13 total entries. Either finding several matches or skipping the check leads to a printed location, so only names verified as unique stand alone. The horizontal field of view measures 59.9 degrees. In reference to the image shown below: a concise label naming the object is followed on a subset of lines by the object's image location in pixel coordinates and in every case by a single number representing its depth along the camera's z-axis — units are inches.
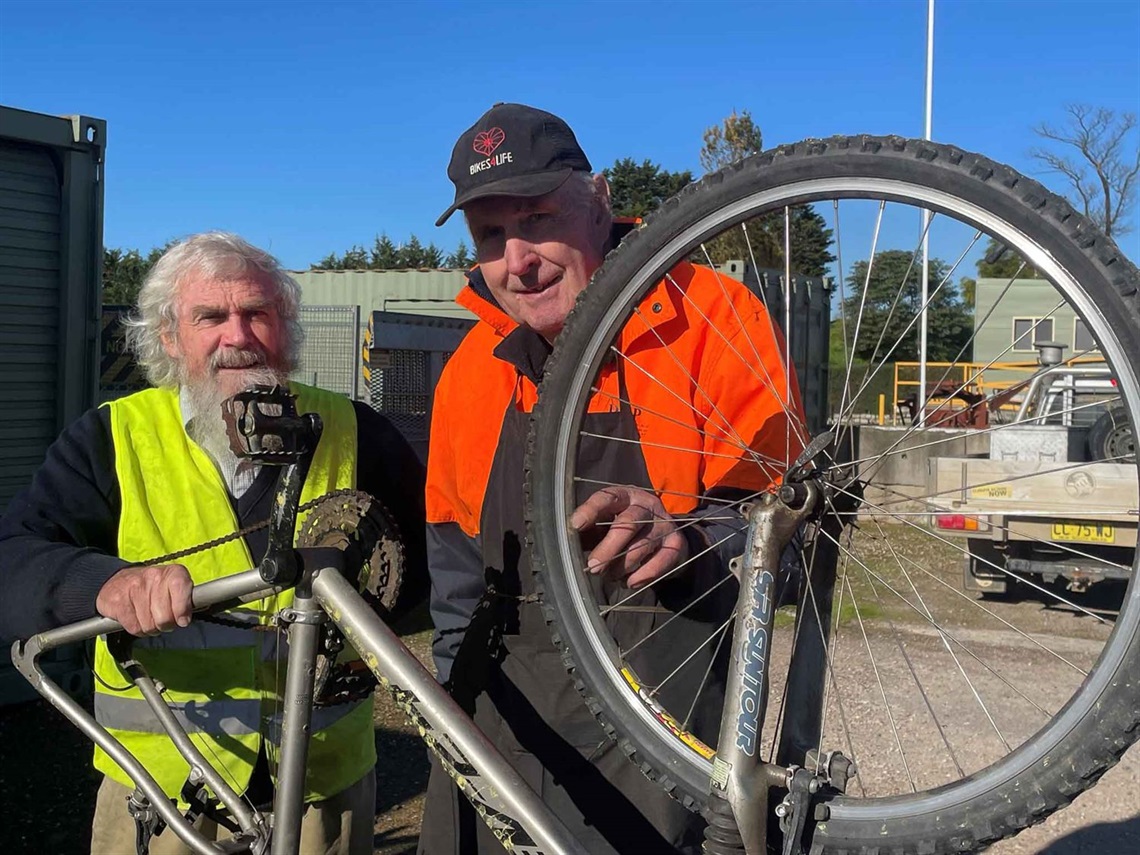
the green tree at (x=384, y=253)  2026.0
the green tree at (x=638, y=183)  1350.9
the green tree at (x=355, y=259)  1982.0
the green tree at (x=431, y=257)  1989.7
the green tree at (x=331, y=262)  1950.1
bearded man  90.3
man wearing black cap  75.7
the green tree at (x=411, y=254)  2014.0
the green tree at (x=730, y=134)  1063.1
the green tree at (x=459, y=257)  1677.4
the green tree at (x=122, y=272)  1169.4
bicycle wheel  48.9
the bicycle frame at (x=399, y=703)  57.4
